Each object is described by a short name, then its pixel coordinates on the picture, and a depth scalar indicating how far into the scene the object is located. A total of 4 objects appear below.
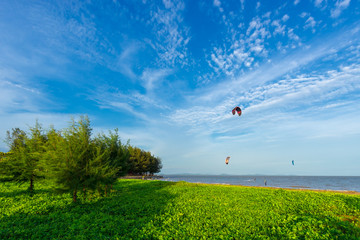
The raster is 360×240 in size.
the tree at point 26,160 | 18.69
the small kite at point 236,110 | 16.18
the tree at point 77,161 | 14.08
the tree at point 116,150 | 19.67
